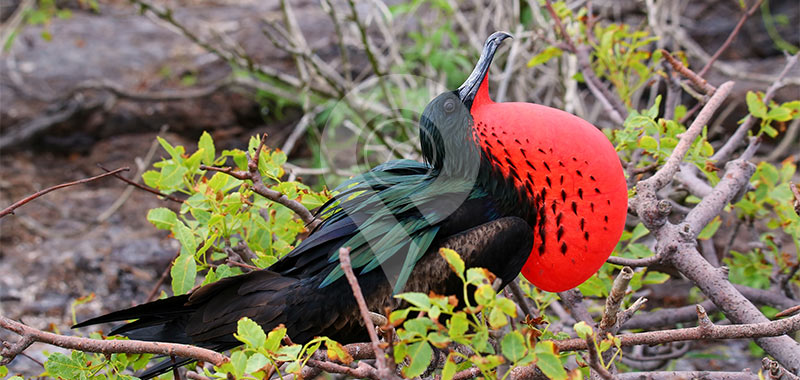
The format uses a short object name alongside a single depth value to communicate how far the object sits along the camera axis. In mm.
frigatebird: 3183
